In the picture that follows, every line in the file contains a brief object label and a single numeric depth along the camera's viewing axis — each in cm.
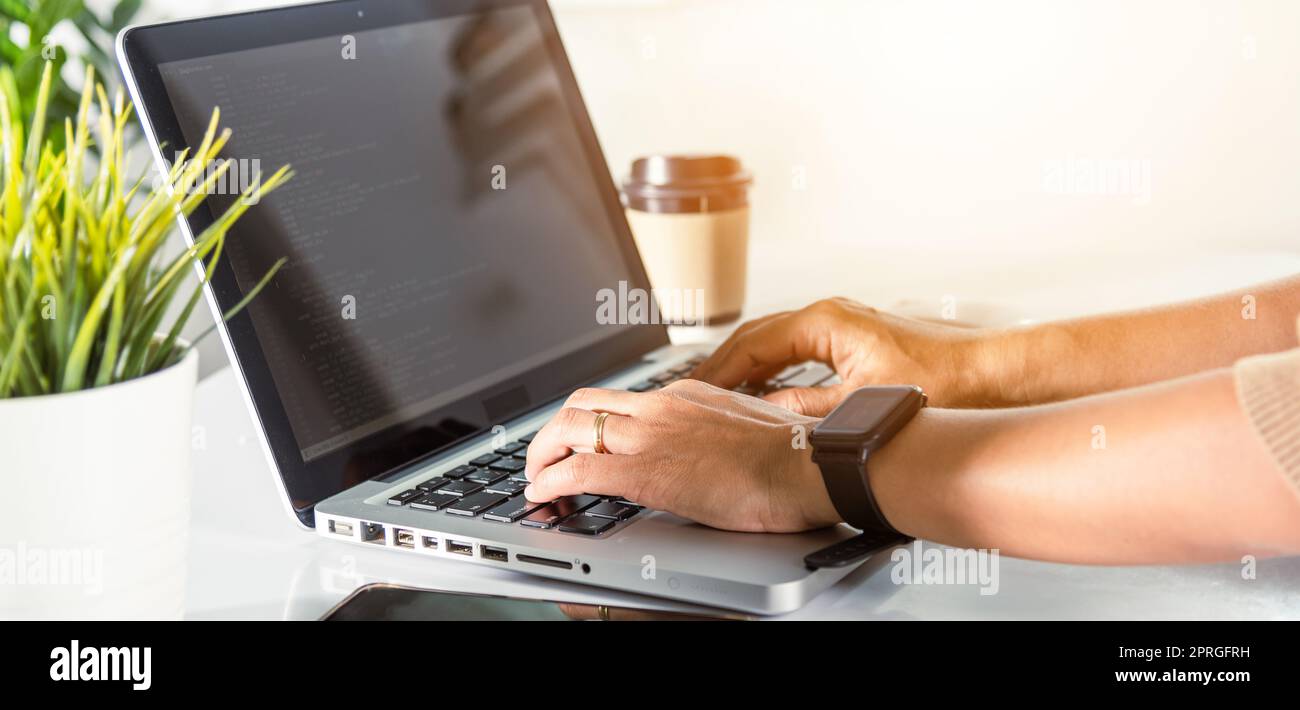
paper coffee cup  140
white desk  71
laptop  77
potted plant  58
